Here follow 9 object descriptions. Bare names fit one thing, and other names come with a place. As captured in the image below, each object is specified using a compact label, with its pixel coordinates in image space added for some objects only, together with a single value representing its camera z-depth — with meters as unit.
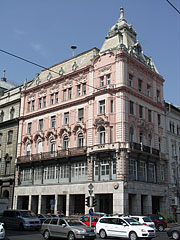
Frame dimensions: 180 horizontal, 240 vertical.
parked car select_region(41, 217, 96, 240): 19.33
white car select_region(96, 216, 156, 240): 20.81
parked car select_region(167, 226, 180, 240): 23.02
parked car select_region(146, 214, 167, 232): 31.92
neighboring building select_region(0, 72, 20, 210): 51.00
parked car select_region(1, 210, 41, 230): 26.73
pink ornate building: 38.78
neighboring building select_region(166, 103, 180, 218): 45.03
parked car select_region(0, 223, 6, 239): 18.60
